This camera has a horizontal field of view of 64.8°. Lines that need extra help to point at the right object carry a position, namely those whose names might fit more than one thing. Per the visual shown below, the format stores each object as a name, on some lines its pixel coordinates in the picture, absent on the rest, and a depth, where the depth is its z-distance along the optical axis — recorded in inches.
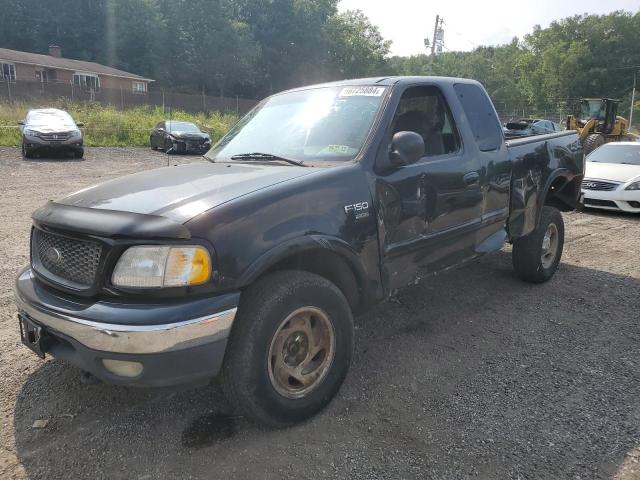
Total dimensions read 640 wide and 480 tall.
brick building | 1537.9
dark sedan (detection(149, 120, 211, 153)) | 770.2
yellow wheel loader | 821.2
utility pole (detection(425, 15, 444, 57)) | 1759.4
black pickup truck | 91.7
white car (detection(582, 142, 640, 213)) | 361.7
